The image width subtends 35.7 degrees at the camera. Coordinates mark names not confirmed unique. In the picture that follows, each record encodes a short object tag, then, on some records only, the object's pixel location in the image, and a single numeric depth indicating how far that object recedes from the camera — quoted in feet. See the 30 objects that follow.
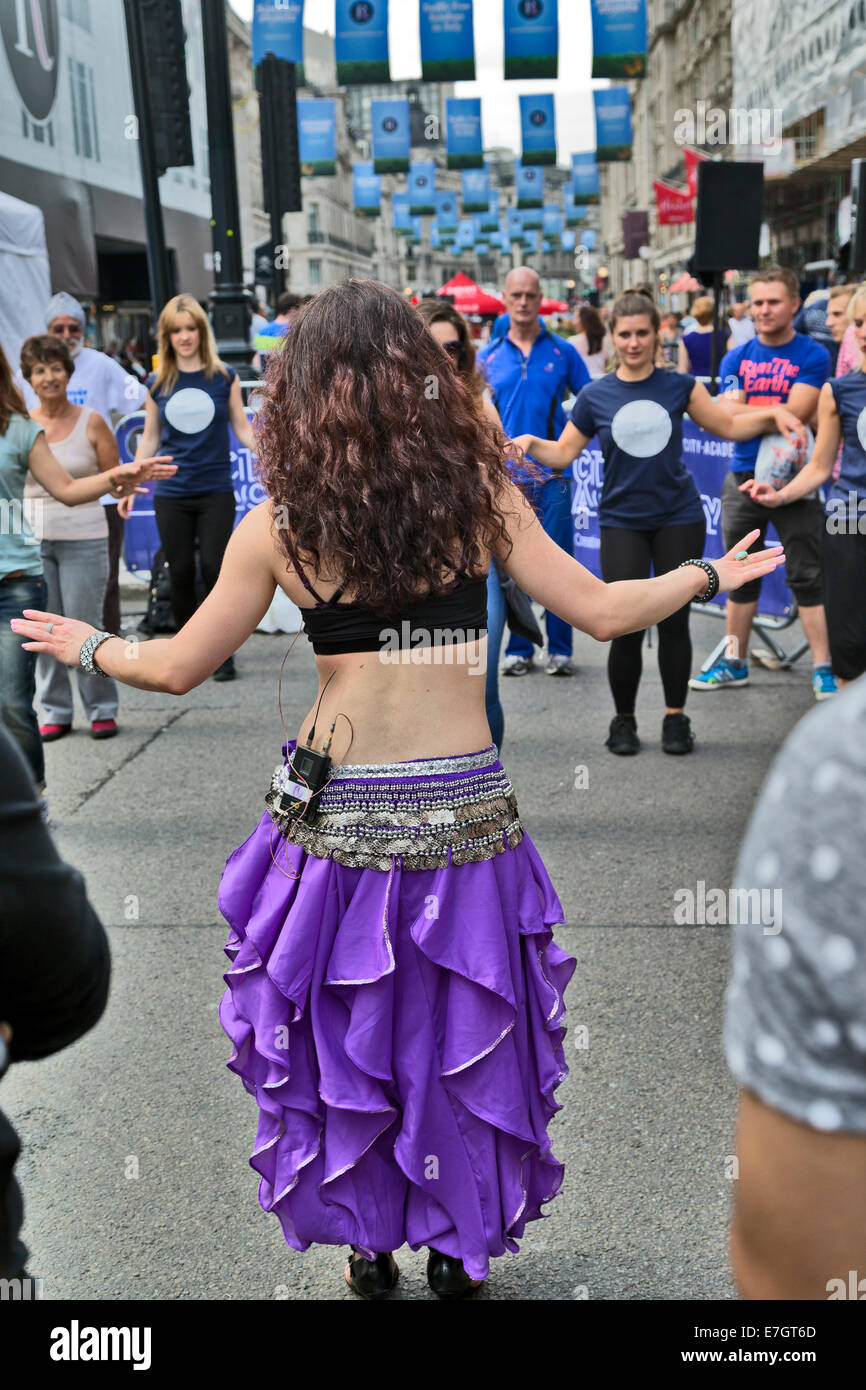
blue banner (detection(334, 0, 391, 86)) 64.49
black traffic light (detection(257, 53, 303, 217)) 45.73
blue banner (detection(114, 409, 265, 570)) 30.25
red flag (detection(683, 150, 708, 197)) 81.11
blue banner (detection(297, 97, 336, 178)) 91.04
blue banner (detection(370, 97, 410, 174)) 106.52
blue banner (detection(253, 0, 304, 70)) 66.39
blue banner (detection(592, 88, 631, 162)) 86.33
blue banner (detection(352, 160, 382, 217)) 144.29
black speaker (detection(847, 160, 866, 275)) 34.42
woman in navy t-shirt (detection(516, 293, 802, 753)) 19.70
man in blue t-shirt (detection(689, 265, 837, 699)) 22.18
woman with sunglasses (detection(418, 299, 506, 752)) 16.29
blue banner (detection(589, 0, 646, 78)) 64.44
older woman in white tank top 21.30
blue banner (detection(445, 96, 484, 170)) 98.78
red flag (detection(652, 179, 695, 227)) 94.02
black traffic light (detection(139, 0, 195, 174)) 34.04
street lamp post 33.63
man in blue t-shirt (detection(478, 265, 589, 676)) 24.62
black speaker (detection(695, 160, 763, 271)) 33.09
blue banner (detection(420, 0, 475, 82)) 62.80
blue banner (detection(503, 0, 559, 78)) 63.36
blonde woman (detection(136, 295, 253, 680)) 23.98
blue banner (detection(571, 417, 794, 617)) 25.88
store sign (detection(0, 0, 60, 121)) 51.88
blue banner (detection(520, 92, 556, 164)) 96.12
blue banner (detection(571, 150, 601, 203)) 138.31
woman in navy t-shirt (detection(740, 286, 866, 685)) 16.79
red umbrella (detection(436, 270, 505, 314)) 94.12
